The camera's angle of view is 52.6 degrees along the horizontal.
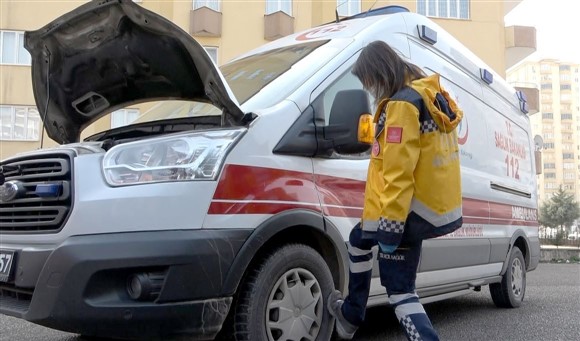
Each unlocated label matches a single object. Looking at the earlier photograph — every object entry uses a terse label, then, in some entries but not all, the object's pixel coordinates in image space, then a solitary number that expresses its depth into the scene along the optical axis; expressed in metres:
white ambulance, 2.71
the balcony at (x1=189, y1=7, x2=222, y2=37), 20.58
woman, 2.90
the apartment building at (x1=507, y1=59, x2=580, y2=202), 99.44
